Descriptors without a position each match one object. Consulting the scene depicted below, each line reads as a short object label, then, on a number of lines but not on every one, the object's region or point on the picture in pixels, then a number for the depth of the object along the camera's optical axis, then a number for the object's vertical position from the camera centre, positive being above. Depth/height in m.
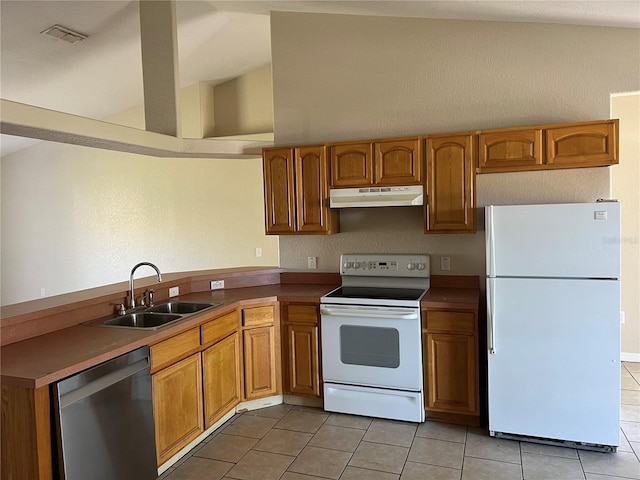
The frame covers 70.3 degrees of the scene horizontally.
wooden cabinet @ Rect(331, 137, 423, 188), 3.43 +0.45
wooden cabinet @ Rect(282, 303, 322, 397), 3.49 -0.98
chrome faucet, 3.08 -0.47
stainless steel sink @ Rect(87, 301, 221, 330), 2.91 -0.59
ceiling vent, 3.42 +1.54
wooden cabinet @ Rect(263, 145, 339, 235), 3.70 +0.27
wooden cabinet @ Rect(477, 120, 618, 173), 2.98 +0.46
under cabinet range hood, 3.39 +0.19
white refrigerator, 2.70 -0.66
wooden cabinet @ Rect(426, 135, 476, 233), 3.29 +0.24
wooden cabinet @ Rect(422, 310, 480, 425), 3.09 -1.01
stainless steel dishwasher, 1.96 -0.90
